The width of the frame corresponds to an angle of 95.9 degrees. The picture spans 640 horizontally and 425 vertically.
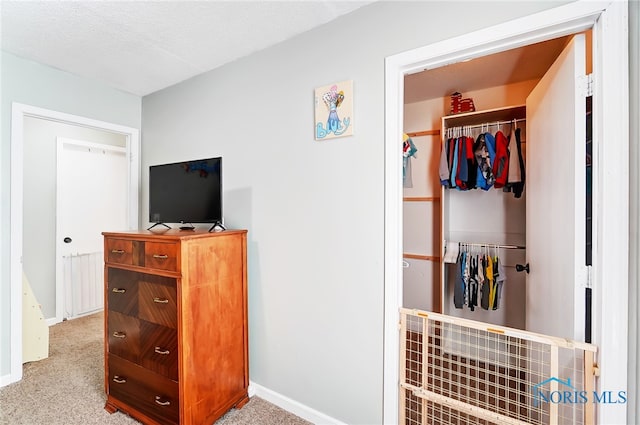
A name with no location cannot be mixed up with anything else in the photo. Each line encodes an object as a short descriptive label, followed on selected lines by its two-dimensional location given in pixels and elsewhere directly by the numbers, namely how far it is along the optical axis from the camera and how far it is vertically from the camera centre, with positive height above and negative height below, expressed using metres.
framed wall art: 1.63 +0.59
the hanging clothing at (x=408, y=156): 2.63 +0.54
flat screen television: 1.88 +0.14
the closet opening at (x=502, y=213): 1.22 +0.00
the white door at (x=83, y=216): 3.30 -0.06
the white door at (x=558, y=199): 1.21 +0.07
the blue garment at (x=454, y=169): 2.47 +0.37
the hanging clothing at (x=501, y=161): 2.31 +0.42
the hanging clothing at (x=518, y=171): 2.25 +0.32
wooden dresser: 1.58 -0.68
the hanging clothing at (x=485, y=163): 2.38 +0.41
